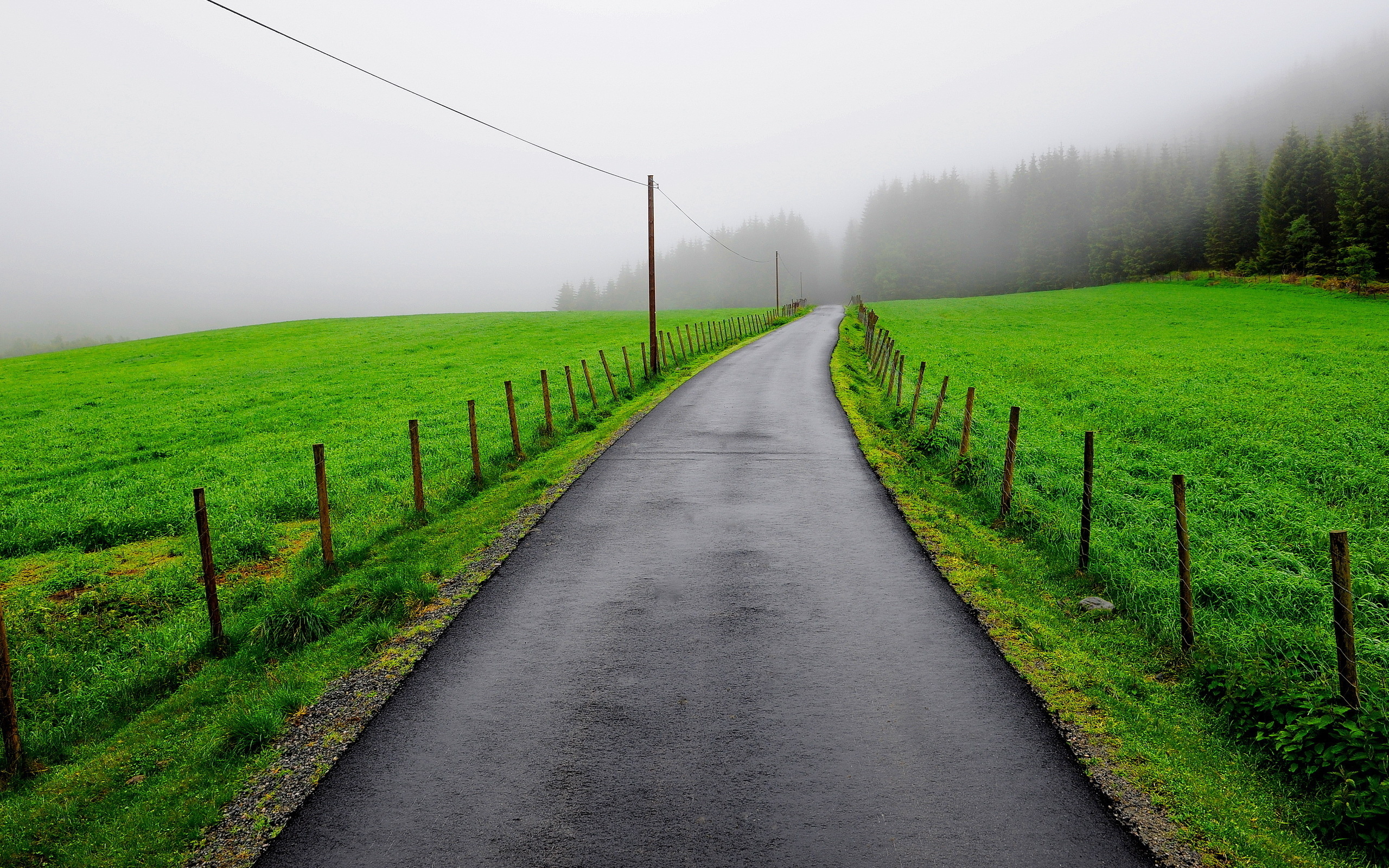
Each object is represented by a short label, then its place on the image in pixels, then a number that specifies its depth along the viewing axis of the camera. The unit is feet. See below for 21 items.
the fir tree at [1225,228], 251.60
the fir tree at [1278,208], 224.53
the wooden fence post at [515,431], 47.32
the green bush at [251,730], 16.98
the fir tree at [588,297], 619.26
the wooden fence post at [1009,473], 33.32
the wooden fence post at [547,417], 54.75
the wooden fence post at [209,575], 22.57
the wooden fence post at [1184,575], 20.61
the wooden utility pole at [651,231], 91.16
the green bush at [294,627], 23.17
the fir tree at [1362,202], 191.62
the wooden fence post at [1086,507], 27.48
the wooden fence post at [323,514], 28.19
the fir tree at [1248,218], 248.52
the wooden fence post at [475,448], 40.63
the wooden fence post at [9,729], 16.42
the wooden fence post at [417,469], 34.88
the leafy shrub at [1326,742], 13.24
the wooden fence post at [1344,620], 15.62
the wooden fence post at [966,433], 40.73
